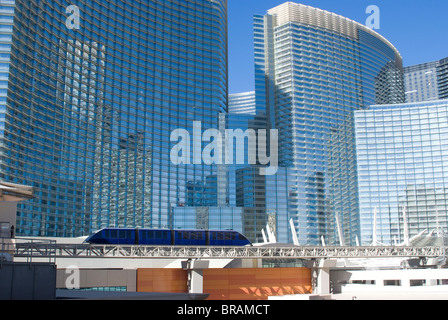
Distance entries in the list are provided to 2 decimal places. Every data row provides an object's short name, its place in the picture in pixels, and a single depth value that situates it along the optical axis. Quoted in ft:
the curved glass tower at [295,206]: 626.23
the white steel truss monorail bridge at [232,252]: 169.27
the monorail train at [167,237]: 177.78
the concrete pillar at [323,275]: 195.56
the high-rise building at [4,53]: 328.49
